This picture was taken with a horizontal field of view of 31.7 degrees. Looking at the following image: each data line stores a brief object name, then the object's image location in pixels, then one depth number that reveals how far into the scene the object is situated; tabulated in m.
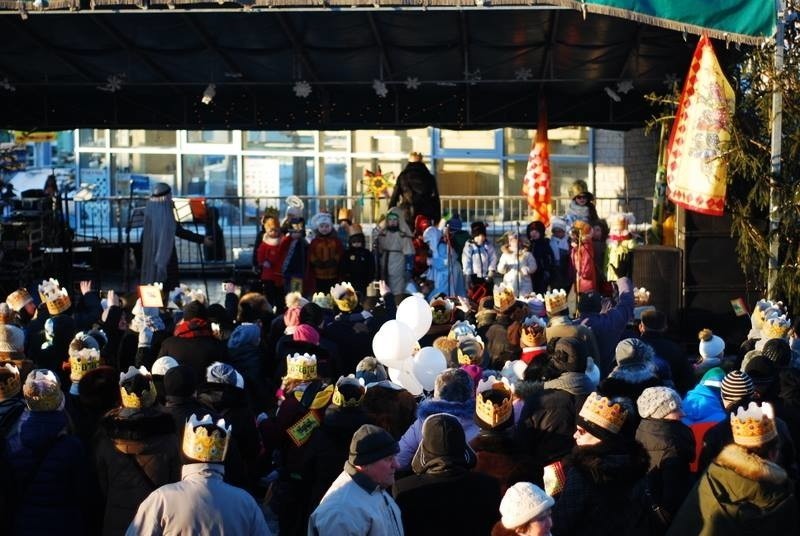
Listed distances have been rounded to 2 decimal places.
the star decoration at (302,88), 17.27
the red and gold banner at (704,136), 13.71
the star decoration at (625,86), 17.34
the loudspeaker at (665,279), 14.59
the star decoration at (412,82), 17.48
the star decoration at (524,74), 17.34
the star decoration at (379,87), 17.11
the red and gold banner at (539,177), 19.22
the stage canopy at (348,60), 13.59
